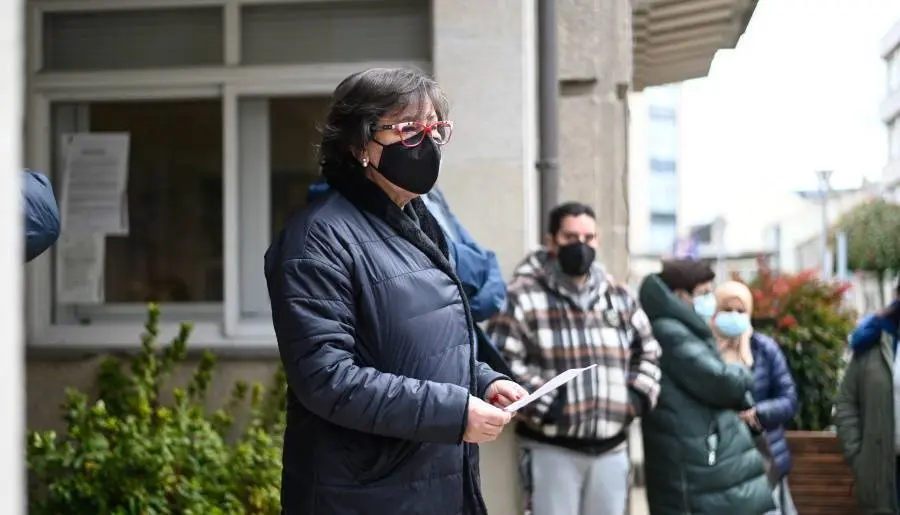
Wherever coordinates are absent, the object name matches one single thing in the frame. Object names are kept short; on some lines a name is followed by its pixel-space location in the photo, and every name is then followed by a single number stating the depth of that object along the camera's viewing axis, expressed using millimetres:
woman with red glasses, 2727
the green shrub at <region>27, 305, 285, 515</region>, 5492
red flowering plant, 9180
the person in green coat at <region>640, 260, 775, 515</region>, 6020
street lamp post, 21312
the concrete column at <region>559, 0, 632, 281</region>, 7879
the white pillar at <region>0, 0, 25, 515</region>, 1230
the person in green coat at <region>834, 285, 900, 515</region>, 6297
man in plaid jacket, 5543
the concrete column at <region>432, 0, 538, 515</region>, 6113
